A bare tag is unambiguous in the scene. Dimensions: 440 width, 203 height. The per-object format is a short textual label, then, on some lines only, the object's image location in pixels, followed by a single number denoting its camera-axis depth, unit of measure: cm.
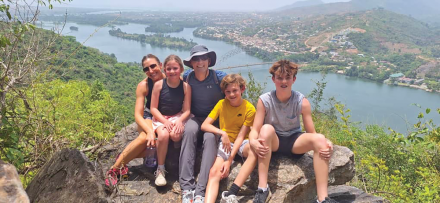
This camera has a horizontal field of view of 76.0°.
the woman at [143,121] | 279
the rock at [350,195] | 281
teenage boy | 248
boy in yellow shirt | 259
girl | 281
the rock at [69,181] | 192
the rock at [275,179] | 275
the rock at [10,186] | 145
